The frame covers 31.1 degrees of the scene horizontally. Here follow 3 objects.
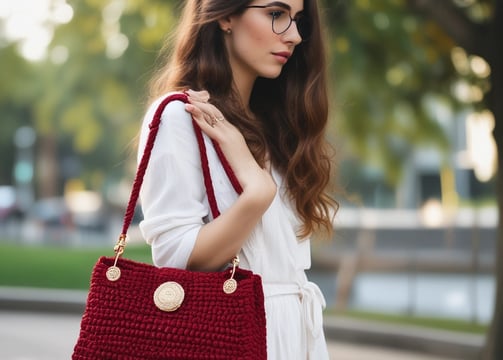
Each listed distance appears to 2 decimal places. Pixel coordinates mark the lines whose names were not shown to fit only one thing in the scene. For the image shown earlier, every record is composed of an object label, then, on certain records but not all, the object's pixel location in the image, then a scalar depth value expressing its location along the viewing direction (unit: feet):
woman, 7.13
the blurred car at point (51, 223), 110.73
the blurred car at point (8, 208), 145.29
